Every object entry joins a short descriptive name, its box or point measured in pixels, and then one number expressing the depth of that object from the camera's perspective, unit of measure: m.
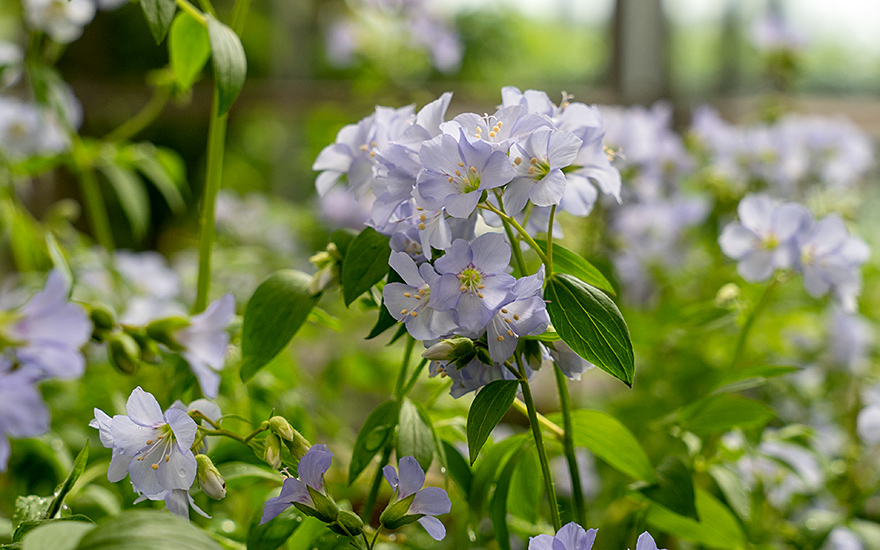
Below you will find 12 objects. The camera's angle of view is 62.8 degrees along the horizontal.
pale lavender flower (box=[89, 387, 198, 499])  0.37
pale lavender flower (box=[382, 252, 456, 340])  0.38
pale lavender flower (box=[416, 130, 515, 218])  0.37
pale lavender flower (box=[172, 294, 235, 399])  0.52
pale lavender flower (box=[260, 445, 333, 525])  0.38
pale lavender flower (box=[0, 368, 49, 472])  0.42
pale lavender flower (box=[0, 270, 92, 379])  0.41
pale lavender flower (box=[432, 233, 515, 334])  0.37
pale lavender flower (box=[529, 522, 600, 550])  0.36
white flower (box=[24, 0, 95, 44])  0.84
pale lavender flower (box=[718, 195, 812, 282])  0.63
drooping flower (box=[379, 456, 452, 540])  0.39
